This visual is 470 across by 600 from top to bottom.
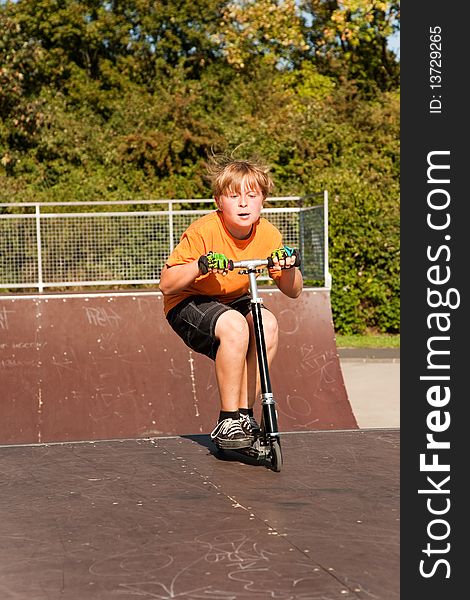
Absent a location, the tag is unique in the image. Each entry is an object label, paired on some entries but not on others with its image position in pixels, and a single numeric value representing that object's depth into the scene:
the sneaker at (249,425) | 4.61
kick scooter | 4.43
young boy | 4.59
